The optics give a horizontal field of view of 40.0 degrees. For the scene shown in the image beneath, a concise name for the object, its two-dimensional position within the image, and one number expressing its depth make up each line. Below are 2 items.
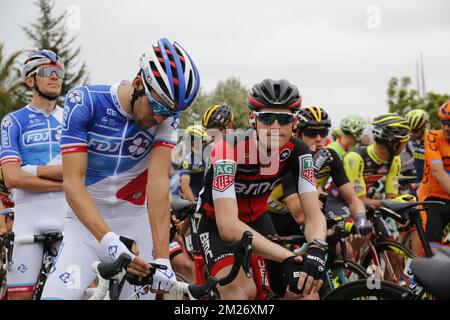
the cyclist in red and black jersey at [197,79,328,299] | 3.96
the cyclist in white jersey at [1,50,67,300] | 5.32
